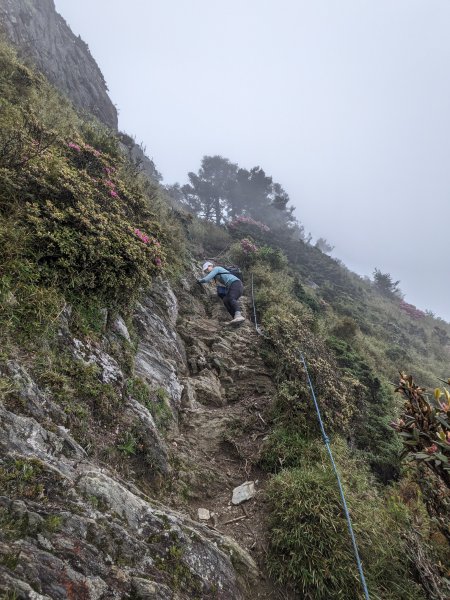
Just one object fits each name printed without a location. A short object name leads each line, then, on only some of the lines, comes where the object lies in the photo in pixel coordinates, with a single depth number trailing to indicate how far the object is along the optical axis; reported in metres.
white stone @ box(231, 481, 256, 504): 3.83
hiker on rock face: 8.51
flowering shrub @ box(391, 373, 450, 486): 2.37
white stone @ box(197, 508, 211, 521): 3.53
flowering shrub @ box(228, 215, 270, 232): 23.89
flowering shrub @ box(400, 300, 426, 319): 24.64
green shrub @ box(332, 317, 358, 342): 10.61
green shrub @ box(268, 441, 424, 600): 2.79
